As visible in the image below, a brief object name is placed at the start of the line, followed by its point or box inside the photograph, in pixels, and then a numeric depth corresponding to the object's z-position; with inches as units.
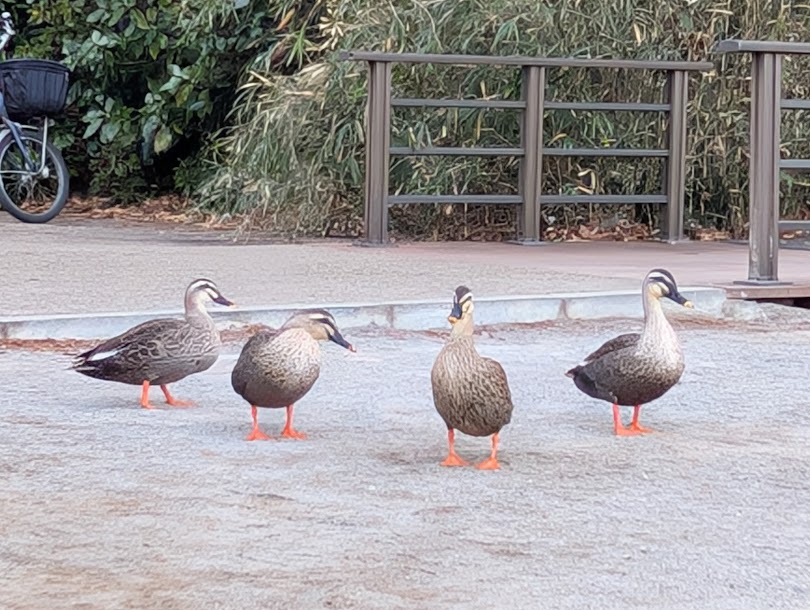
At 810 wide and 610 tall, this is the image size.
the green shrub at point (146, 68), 584.4
